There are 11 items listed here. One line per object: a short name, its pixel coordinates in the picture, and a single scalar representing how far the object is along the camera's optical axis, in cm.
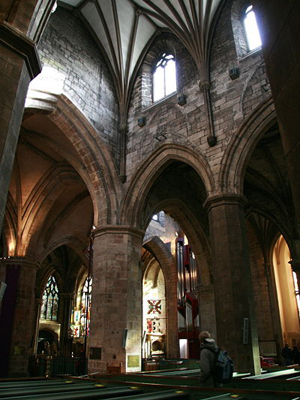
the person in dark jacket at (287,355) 1360
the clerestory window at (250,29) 1158
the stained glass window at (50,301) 2706
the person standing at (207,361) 392
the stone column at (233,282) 837
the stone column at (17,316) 1379
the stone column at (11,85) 503
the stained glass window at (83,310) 2658
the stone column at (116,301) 1036
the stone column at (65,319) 2500
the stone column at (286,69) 262
